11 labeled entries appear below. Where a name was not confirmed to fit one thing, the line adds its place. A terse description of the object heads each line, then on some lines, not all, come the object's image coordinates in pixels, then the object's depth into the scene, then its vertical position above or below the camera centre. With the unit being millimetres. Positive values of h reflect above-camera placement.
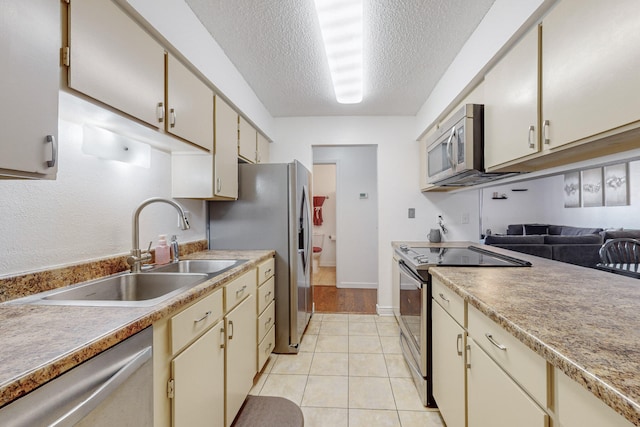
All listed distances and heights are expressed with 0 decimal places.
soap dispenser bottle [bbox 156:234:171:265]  1719 -219
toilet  5484 -519
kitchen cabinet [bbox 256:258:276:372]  1980 -719
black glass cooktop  1681 -289
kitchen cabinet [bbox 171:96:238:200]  1929 +319
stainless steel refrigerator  2336 -64
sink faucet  1459 -115
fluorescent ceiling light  1515 +1146
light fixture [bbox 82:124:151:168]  1316 +366
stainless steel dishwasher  546 -412
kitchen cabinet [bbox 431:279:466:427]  1244 -687
